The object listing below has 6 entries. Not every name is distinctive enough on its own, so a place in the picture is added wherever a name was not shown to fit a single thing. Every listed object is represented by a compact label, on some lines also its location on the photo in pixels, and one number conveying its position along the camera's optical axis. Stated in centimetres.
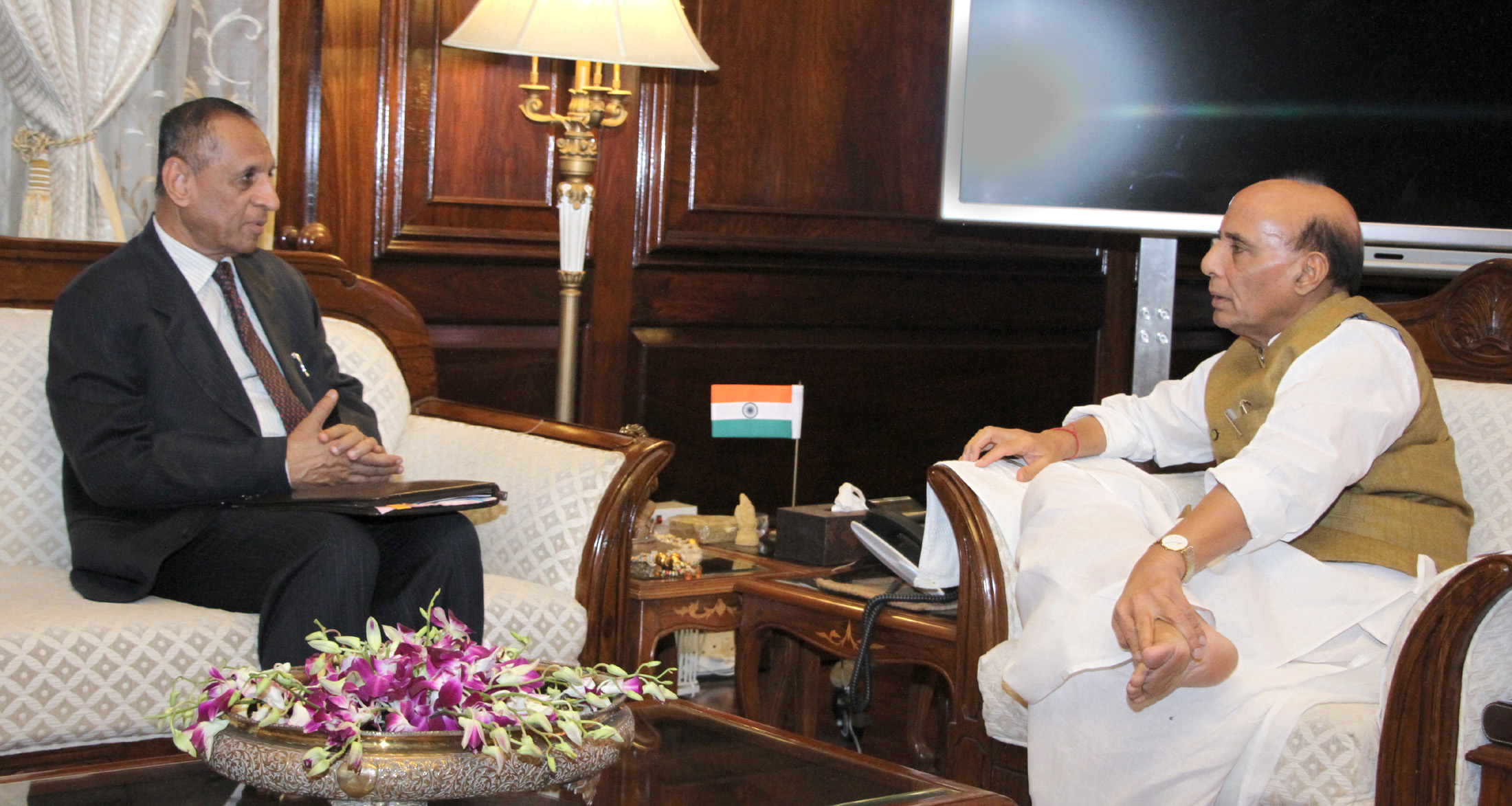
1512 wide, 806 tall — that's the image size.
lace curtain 278
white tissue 276
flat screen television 342
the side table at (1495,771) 165
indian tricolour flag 291
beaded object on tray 262
